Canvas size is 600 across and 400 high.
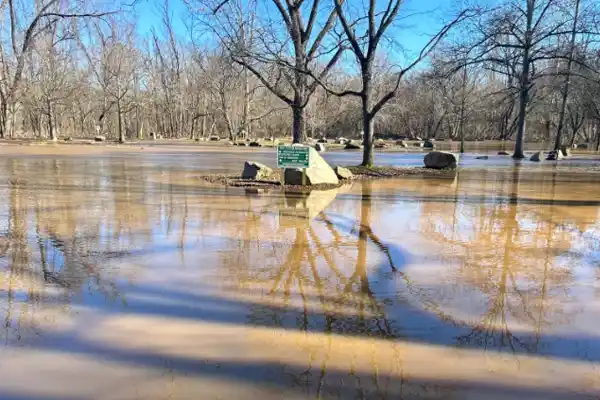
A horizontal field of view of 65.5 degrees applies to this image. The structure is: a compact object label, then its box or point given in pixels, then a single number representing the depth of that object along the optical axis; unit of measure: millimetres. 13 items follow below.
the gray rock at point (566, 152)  27978
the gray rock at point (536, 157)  24391
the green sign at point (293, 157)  12102
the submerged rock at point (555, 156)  25233
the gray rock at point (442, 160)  18484
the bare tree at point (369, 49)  16234
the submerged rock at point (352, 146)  39441
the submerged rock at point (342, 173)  14102
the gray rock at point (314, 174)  12391
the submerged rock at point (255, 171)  13148
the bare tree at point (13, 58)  36803
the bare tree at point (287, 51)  16250
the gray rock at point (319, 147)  33794
